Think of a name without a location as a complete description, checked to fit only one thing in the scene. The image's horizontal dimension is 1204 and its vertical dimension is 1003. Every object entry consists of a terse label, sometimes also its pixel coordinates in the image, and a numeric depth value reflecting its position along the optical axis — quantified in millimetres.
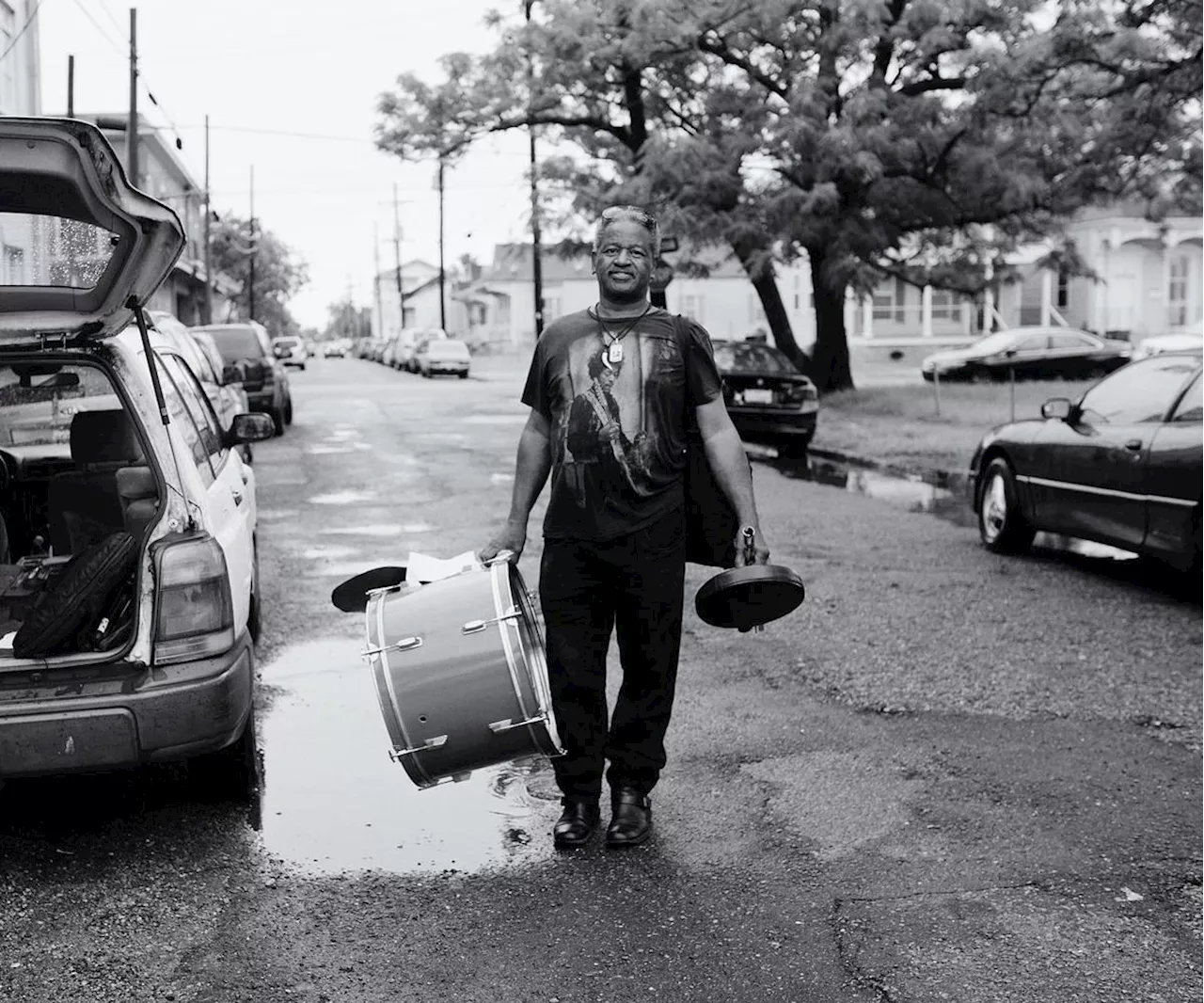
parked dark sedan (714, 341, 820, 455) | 17062
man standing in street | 4121
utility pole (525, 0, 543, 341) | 24484
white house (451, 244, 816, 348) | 62531
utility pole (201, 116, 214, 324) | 48588
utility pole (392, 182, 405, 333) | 96869
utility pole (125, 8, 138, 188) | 31234
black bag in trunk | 4238
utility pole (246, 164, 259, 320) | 74456
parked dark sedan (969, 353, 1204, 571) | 7664
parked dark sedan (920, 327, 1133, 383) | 30078
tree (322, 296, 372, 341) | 156000
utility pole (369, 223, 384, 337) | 117750
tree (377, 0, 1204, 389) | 20844
